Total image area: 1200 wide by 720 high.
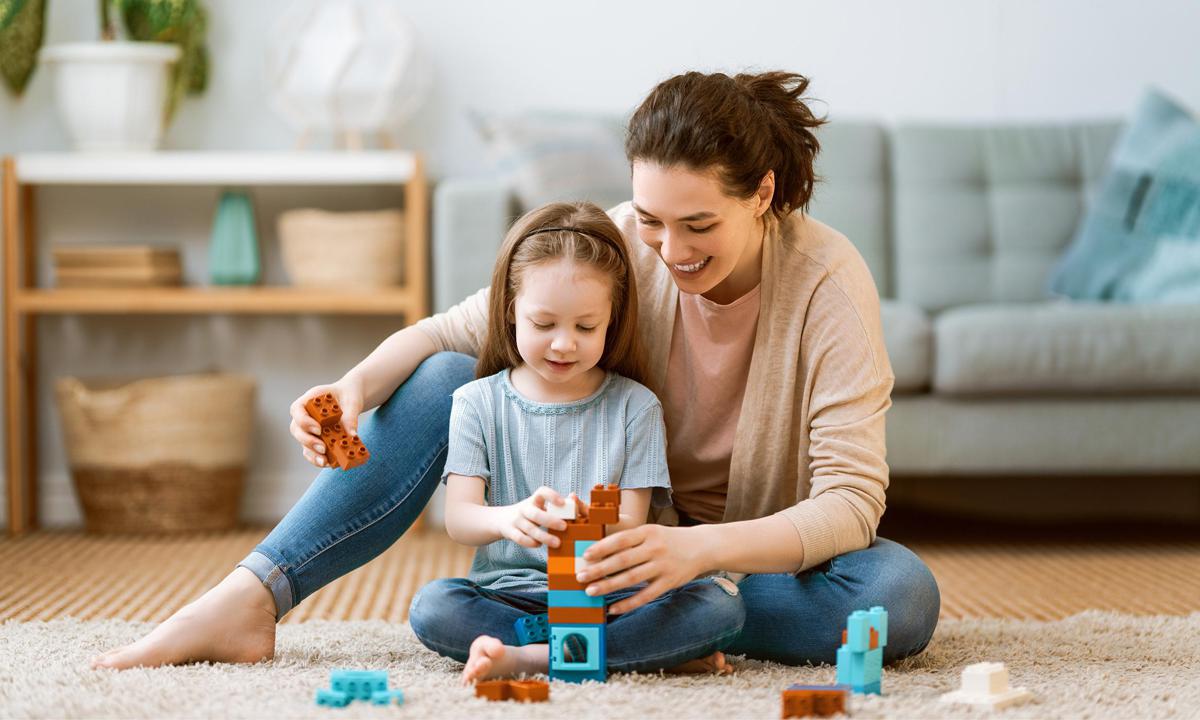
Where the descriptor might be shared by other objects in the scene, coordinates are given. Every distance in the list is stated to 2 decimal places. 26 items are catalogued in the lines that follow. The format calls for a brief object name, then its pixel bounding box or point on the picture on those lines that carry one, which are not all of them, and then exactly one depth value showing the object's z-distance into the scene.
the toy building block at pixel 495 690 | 3.48
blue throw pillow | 5.11
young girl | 3.65
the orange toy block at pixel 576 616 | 3.52
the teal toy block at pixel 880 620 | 3.51
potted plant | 5.19
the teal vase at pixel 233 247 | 5.32
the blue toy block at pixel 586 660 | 3.54
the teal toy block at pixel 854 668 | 3.51
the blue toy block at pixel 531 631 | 3.63
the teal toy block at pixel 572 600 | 3.51
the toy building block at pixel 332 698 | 3.45
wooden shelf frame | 5.18
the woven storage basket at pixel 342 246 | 5.21
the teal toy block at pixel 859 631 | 3.49
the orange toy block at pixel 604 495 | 3.49
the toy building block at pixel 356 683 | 3.46
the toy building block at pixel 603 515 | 3.48
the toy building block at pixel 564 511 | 3.47
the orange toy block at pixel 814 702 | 3.40
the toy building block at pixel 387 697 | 3.45
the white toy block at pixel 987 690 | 3.47
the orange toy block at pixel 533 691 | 3.46
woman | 3.63
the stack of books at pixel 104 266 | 5.21
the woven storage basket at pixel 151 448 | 5.15
